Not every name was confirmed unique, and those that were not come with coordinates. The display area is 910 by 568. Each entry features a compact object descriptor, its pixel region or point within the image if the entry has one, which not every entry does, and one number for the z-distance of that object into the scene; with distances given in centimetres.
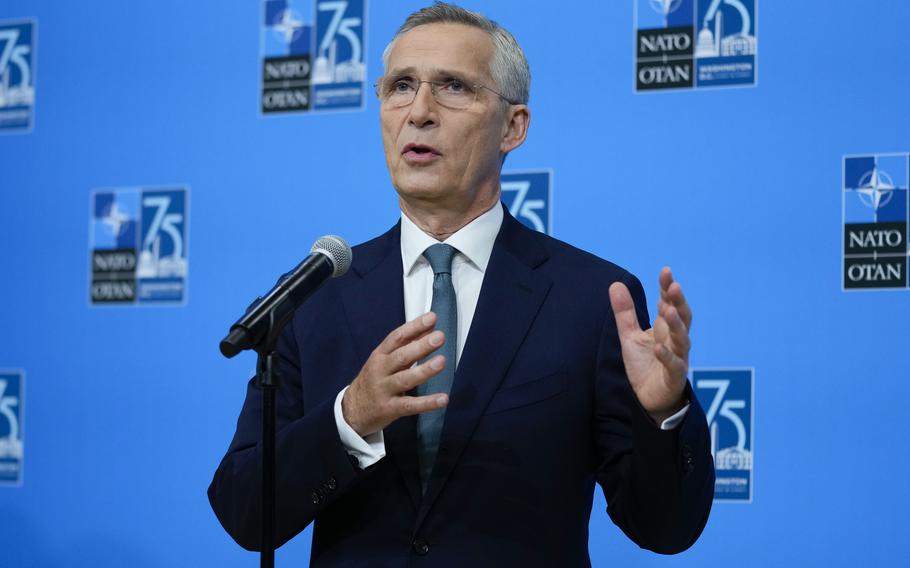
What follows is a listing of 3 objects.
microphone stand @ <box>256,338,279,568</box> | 471
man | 481
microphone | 468
